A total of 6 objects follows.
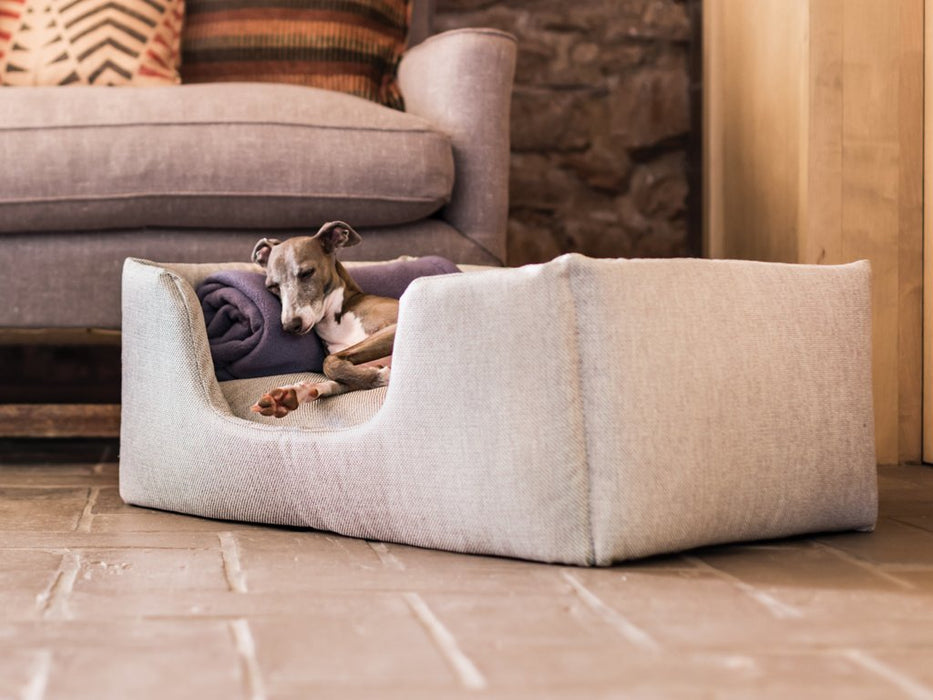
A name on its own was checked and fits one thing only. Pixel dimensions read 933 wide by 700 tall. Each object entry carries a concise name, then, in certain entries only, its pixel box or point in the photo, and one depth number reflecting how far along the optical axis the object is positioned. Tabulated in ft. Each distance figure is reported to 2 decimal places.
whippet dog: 5.74
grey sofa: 6.69
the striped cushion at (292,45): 8.93
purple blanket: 5.72
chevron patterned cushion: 8.22
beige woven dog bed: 4.10
